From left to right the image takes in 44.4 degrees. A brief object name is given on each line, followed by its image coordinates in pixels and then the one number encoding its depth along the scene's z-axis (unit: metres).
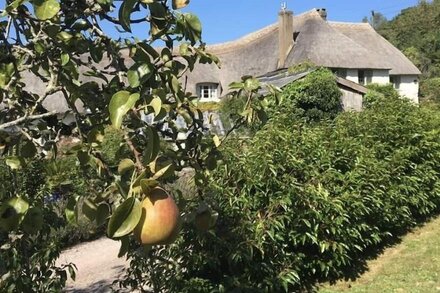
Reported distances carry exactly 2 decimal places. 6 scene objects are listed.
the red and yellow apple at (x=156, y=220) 0.94
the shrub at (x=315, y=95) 20.28
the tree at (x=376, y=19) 73.59
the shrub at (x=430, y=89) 36.62
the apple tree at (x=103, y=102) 1.10
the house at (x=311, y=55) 34.75
